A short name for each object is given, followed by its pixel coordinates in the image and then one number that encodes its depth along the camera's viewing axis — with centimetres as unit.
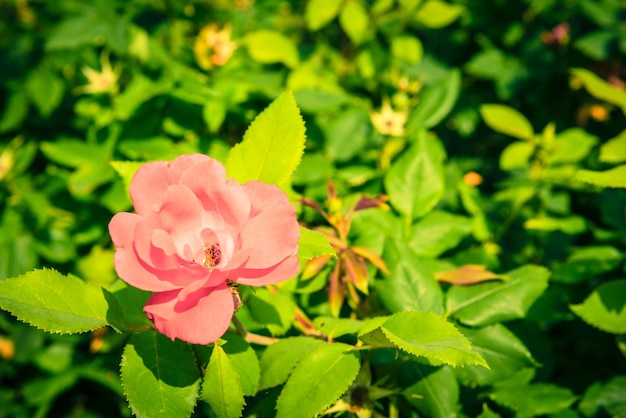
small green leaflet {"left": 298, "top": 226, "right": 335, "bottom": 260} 50
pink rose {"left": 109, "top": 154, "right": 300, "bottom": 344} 48
